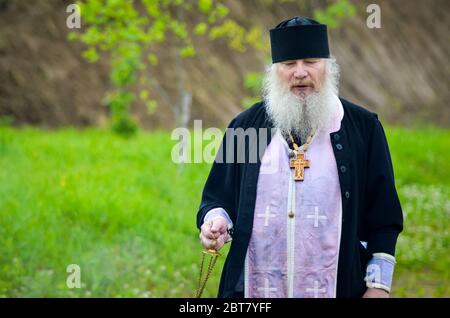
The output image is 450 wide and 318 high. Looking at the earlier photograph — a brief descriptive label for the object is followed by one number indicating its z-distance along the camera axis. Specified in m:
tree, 10.23
